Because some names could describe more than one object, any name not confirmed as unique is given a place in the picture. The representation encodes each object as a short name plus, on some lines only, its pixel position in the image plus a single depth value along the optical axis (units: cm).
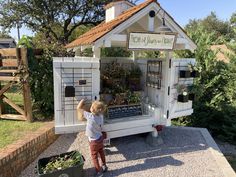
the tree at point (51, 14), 2058
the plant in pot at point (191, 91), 596
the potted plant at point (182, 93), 584
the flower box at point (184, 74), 578
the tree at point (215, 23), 3925
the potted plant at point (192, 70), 586
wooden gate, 618
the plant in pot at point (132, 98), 595
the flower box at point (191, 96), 595
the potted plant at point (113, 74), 622
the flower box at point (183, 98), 583
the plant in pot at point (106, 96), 587
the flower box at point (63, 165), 386
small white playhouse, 451
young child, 424
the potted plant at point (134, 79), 660
